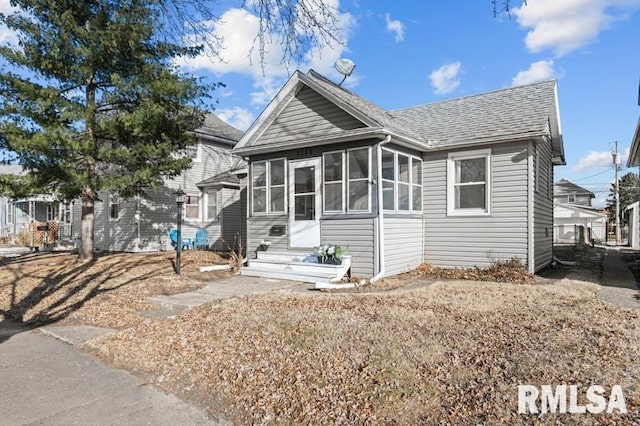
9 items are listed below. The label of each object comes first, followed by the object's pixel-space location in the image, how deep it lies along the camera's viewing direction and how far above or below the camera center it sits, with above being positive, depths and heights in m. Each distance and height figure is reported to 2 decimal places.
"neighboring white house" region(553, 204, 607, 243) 28.62 -0.11
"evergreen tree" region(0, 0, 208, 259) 11.25 +3.49
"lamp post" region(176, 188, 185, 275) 10.33 +0.02
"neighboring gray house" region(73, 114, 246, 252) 17.72 +0.21
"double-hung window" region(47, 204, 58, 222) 25.58 +0.15
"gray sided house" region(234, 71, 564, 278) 9.87 +1.01
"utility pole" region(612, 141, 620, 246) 30.29 +4.08
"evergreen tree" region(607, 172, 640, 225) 50.19 +3.22
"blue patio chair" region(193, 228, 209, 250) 18.03 -1.03
